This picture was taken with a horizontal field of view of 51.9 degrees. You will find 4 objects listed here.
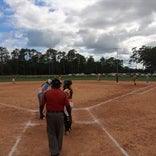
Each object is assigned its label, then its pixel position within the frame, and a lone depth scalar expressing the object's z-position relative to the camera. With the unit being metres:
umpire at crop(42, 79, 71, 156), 3.98
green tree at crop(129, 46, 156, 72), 58.83
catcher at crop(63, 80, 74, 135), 5.18
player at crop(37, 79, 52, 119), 6.68
